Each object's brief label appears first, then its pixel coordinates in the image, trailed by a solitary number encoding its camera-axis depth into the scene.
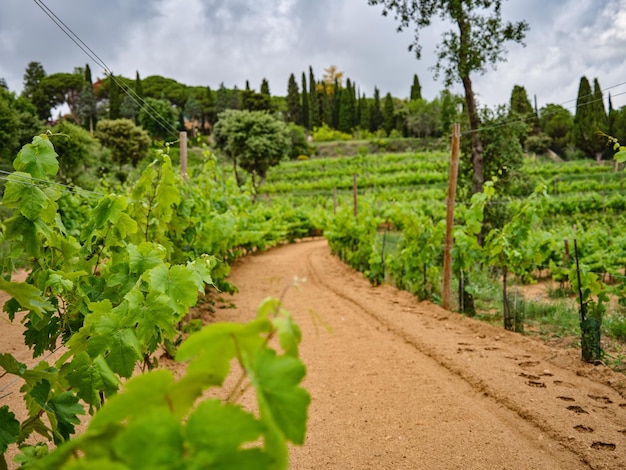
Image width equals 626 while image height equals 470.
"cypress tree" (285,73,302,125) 60.69
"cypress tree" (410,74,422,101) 67.69
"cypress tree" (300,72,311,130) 60.94
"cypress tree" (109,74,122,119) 45.19
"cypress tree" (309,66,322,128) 60.44
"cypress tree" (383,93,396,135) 58.59
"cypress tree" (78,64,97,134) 50.28
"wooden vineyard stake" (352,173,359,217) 13.24
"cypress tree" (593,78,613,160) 34.98
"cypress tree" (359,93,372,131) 61.16
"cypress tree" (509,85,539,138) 37.27
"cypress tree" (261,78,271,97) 58.12
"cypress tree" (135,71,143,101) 47.83
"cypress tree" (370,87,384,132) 62.88
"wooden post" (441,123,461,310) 6.99
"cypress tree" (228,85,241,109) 59.75
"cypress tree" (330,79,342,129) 65.88
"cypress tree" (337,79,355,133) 61.66
